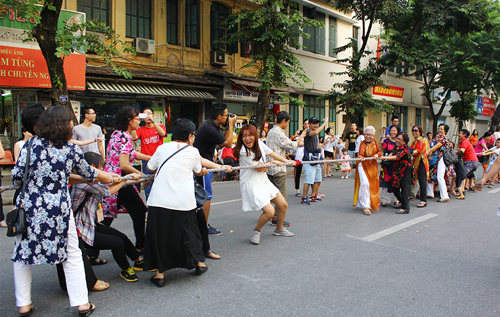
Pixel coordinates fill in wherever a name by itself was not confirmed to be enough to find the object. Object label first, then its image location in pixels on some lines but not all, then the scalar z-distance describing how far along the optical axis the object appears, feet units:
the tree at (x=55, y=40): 27.04
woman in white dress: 17.53
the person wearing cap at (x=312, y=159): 26.86
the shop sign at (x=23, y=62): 33.68
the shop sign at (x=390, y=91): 82.23
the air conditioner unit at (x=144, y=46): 44.65
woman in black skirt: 12.66
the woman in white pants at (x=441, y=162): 30.17
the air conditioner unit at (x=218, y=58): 51.60
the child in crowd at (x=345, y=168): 45.26
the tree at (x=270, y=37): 45.85
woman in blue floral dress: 10.05
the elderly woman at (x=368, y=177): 25.13
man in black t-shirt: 17.17
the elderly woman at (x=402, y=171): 25.38
